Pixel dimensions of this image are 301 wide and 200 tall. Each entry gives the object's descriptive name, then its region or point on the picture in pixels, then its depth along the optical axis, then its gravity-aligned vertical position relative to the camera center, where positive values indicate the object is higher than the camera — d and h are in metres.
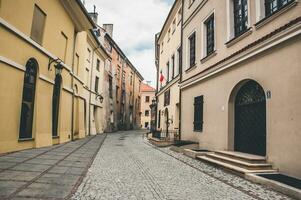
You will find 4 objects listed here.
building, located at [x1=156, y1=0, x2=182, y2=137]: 17.19 +4.15
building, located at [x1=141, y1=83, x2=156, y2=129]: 59.12 +4.55
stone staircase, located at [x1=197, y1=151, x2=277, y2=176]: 6.61 -1.01
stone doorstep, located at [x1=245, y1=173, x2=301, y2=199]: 4.68 -1.17
